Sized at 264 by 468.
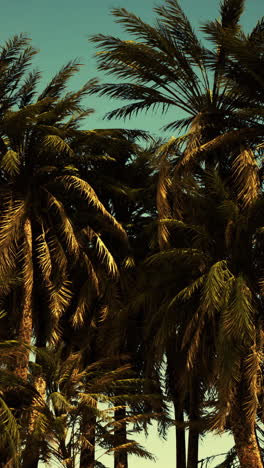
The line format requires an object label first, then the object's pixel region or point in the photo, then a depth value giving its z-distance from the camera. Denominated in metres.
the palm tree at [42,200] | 21.22
